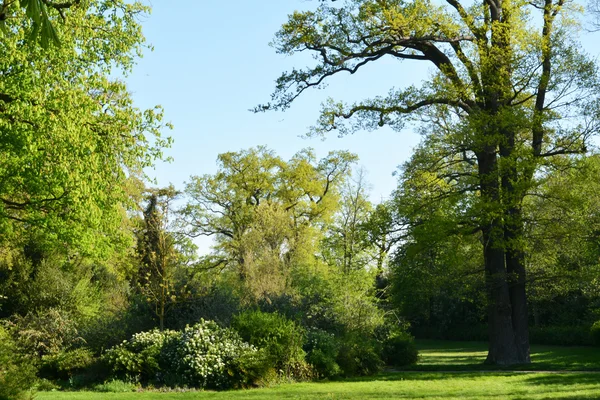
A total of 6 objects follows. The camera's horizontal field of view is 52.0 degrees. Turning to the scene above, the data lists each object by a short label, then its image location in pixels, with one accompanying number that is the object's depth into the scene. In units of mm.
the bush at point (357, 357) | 17219
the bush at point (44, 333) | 17688
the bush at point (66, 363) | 15977
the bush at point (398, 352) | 21172
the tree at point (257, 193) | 42281
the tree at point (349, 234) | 25031
